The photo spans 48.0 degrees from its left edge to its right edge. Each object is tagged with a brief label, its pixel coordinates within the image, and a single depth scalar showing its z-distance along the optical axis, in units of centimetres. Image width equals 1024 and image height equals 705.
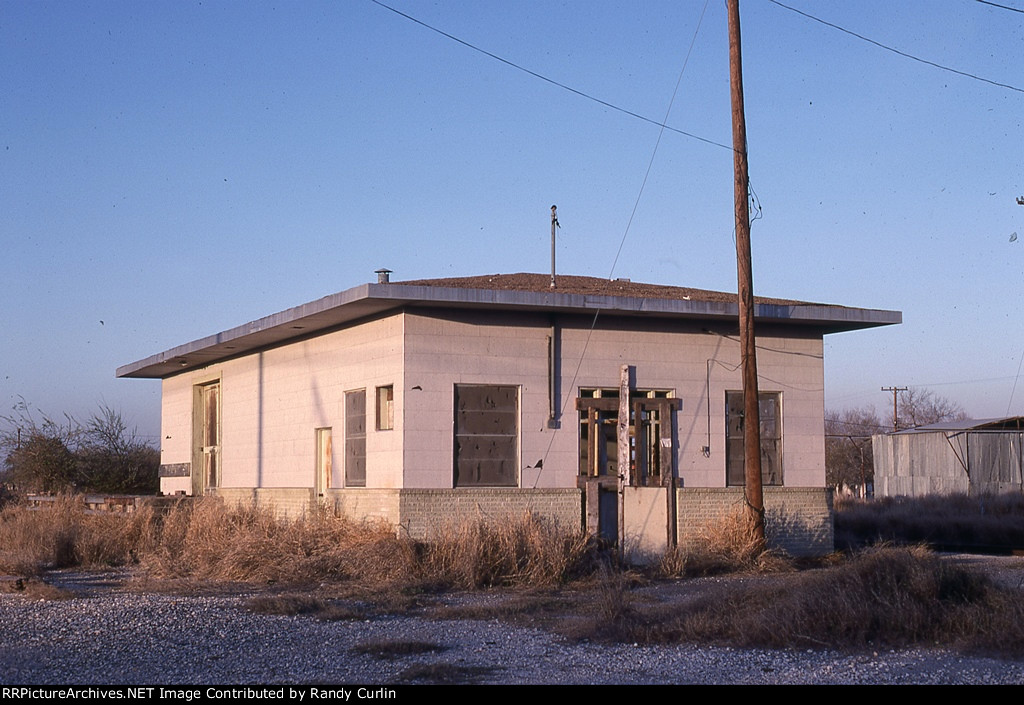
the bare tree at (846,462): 6694
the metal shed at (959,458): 3991
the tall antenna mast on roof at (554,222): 2162
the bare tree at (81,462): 3312
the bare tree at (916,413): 8169
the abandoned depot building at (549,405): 1806
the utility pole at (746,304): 1786
